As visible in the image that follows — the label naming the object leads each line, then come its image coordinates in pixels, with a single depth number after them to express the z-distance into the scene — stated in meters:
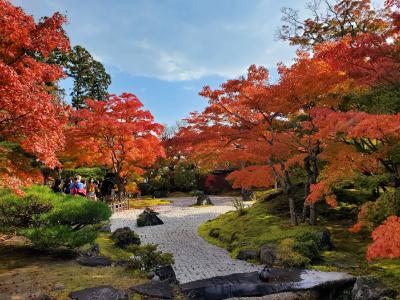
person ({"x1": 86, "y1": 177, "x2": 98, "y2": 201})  18.90
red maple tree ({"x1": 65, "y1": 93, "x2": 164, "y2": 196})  19.47
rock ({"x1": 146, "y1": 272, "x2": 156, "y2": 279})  7.30
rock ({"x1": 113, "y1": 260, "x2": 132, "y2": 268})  8.02
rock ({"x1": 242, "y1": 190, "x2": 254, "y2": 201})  26.54
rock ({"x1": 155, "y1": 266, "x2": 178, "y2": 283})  7.39
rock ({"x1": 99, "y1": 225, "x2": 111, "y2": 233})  13.78
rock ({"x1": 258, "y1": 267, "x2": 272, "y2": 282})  6.94
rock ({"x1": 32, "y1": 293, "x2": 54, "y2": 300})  5.74
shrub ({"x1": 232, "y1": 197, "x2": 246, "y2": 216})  15.51
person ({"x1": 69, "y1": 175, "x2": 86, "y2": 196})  15.05
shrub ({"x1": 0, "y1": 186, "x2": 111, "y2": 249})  8.09
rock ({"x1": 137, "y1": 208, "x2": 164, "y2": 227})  16.40
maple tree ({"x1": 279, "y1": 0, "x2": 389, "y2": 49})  18.53
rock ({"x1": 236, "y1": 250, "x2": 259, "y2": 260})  9.73
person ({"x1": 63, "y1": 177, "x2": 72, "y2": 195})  16.46
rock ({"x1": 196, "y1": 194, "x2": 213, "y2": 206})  25.33
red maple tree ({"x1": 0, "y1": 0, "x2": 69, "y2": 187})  6.39
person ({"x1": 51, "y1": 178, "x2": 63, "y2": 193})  16.51
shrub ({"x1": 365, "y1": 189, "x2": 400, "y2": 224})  8.23
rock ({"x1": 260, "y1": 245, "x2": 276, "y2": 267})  8.90
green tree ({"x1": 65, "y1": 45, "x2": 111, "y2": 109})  37.19
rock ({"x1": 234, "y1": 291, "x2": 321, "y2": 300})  6.38
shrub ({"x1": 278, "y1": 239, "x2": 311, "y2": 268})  8.06
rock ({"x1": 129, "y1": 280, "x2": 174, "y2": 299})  6.08
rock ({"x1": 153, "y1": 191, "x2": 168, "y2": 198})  35.06
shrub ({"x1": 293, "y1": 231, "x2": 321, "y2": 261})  8.50
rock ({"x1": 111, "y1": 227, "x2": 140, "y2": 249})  11.47
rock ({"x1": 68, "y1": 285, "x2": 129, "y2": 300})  5.86
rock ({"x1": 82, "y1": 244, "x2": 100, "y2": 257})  9.09
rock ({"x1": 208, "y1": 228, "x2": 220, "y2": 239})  13.31
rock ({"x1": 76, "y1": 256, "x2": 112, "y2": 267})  8.16
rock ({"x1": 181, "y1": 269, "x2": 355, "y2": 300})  6.53
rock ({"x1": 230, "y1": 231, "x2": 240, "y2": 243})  11.88
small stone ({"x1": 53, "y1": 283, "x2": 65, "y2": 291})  6.36
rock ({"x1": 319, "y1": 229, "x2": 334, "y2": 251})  9.41
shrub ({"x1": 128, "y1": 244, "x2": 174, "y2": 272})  7.74
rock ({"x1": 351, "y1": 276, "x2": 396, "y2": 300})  5.88
